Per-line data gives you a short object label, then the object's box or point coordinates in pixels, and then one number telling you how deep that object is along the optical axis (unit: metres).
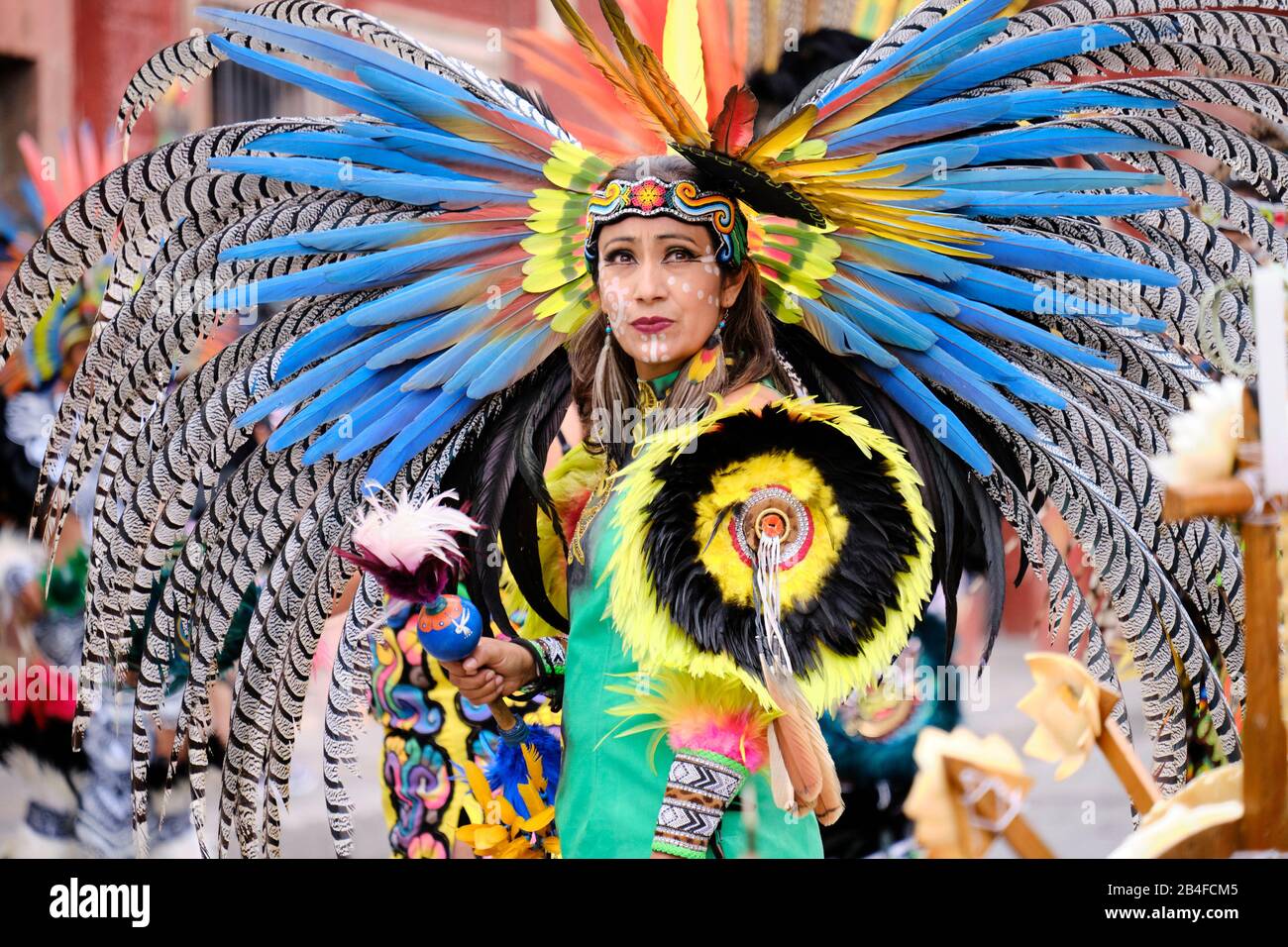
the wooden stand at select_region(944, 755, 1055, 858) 1.58
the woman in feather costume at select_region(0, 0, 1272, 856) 2.02
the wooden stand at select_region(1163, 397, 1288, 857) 1.62
